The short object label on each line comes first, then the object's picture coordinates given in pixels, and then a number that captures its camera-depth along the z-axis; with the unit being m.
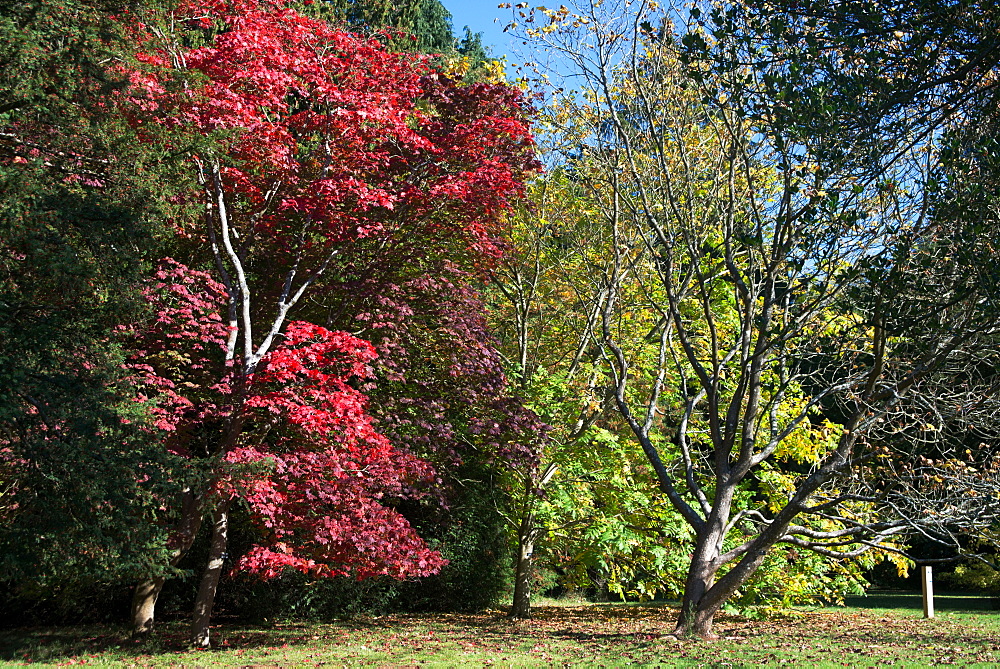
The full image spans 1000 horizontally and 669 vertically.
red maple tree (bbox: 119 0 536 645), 8.66
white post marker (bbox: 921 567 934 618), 12.05
